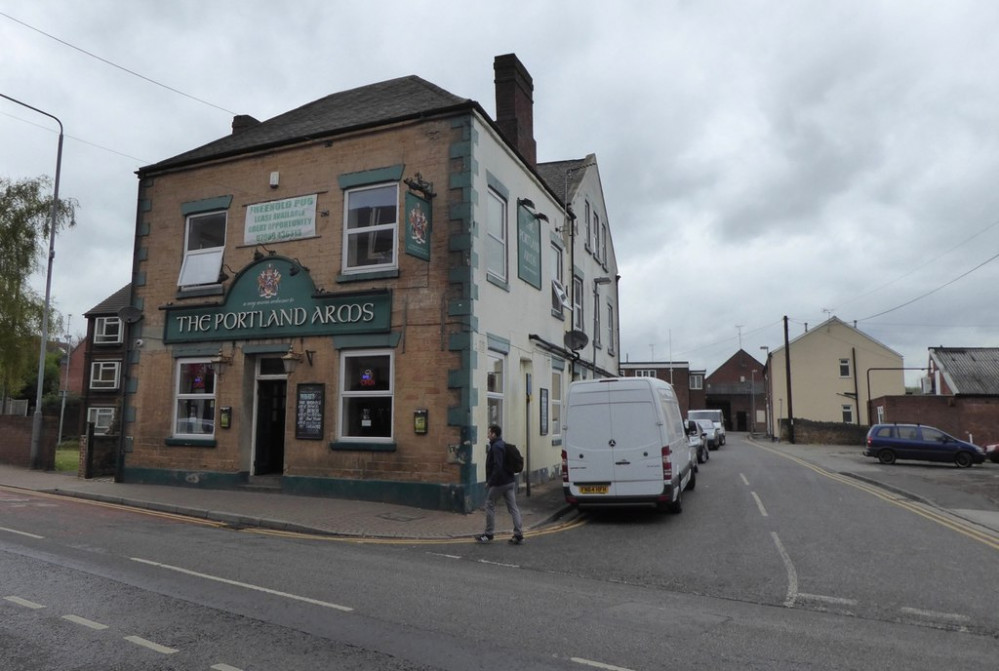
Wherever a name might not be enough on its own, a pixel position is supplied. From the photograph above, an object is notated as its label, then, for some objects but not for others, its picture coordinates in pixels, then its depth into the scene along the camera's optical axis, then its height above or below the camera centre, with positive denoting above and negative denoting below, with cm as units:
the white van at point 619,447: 1164 -54
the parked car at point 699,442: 1813 -85
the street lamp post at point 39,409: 1930 +4
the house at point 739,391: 8106 +339
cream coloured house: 5209 +374
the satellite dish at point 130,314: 1594 +237
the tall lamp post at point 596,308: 2434 +403
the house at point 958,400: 3372 +113
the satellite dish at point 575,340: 1688 +198
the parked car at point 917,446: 2538 -100
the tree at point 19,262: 2766 +628
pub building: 1294 +236
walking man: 999 -105
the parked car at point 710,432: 3472 -78
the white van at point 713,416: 3888 +14
